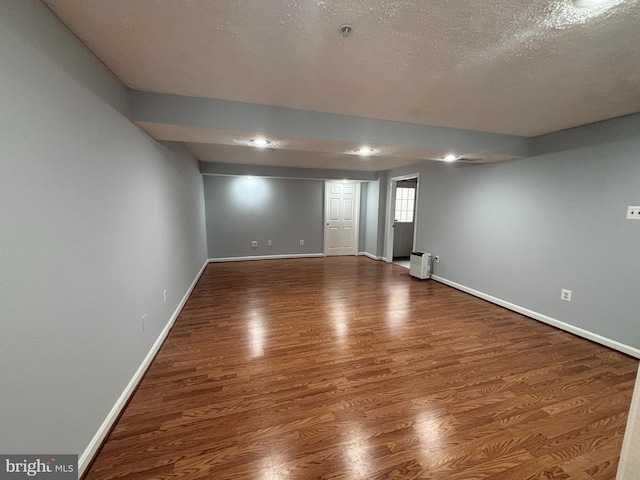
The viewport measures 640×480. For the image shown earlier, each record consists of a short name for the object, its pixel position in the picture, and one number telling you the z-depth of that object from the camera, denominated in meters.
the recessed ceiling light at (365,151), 2.82
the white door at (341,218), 6.57
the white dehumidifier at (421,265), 4.61
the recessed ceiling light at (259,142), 2.45
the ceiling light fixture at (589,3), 1.01
